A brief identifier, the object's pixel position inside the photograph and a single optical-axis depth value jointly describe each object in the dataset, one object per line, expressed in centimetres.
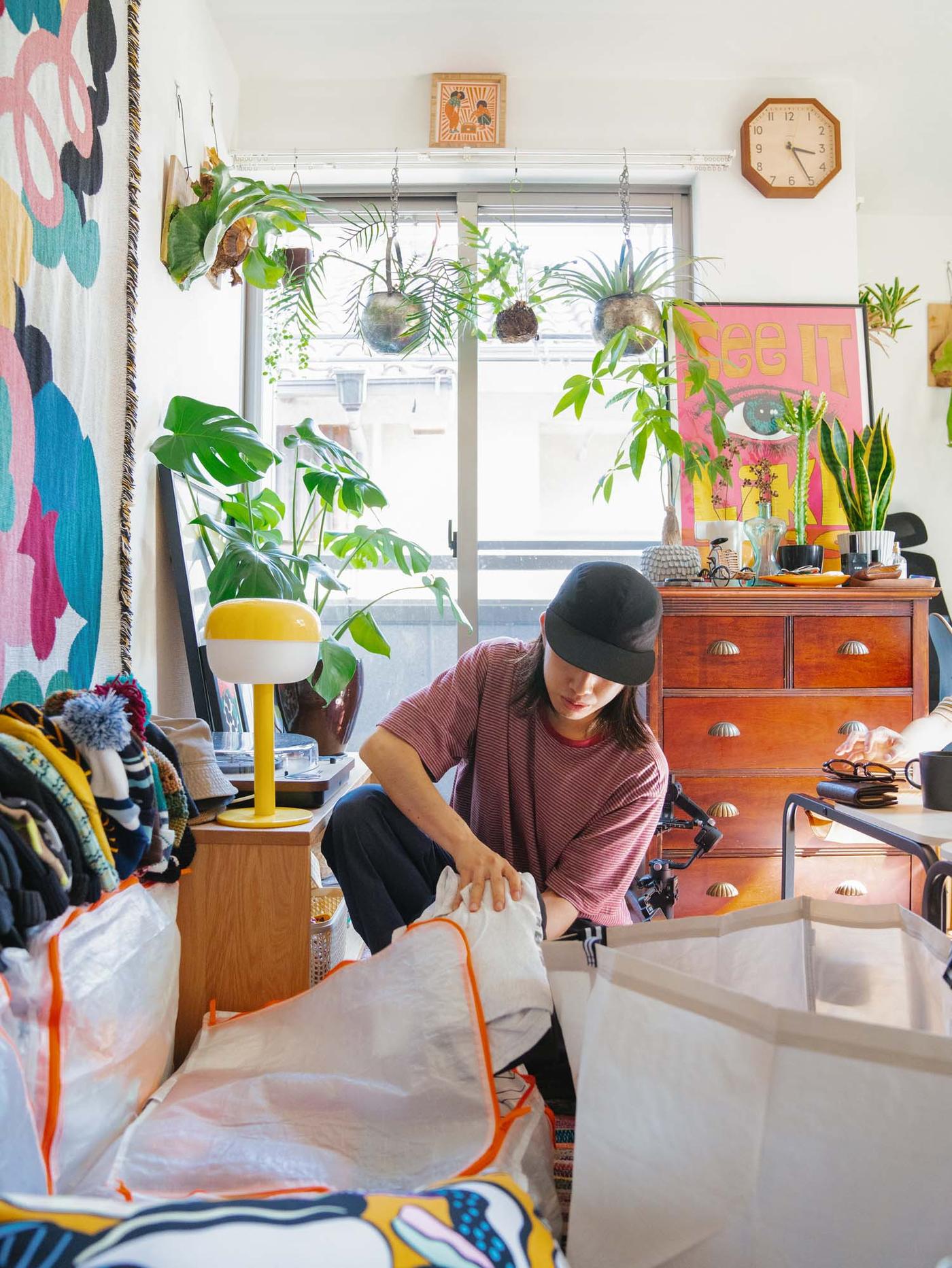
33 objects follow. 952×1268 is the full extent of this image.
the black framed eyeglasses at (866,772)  177
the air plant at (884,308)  335
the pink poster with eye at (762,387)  318
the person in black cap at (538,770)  150
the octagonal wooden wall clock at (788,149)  318
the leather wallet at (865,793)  169
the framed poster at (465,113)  317
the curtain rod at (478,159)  319
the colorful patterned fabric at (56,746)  111
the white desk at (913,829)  138
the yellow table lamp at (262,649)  157
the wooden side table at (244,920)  152
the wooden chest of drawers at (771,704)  257
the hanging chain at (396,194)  327
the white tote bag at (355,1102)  102
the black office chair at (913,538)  339
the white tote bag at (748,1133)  66
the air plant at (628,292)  309
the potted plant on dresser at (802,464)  278
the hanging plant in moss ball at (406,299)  313
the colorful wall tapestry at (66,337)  154
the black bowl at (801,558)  277
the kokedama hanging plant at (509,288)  319
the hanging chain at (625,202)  332
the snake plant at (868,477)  285
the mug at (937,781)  163
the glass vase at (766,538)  292
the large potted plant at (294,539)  214
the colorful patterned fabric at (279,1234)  57
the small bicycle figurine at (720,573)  271
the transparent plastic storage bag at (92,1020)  97
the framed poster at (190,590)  231
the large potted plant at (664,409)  280
